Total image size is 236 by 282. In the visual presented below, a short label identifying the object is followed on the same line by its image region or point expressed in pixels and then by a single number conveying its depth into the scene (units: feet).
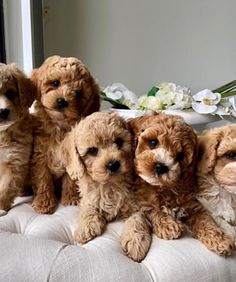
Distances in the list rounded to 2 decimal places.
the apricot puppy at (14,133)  3.15
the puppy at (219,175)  2.66
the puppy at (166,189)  2.59
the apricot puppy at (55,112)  3.19
